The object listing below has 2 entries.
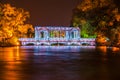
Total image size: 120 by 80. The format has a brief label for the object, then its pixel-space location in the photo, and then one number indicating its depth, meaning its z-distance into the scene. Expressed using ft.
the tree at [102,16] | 143.95
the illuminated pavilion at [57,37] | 260.81
